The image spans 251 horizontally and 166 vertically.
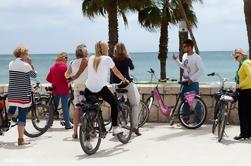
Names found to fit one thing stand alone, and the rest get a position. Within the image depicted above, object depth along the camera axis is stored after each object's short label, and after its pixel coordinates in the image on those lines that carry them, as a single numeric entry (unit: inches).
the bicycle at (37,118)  606.2
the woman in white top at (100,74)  513.3
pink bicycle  640.4
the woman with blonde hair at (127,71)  566.1
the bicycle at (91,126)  494.6
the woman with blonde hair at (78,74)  577.5
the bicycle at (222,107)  561.4
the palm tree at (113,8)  1465.9
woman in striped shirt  540.1
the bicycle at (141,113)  650.0
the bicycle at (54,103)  627.3
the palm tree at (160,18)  1600.8
